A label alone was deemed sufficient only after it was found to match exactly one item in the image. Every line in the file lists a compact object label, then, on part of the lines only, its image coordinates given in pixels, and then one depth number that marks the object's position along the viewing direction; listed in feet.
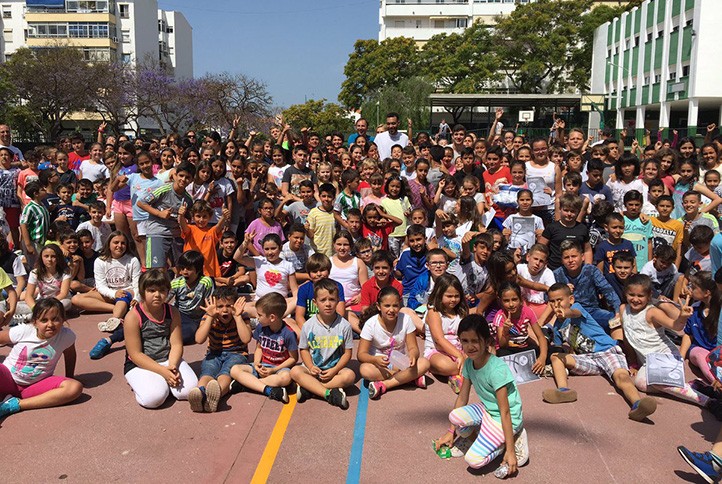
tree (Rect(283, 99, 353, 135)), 169.99
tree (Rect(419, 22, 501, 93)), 182.80
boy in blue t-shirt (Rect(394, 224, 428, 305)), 24.16
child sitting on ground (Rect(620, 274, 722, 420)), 17.84
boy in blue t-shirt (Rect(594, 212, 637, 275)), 23.25
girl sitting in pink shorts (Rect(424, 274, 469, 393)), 18.62
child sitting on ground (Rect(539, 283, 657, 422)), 17.58
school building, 113.60
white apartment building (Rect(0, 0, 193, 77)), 203.00
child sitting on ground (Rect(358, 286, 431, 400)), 17.93
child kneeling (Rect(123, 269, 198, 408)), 17.12
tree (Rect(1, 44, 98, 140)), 138.31
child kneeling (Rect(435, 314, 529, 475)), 13.41
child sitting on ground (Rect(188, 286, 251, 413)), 16.72
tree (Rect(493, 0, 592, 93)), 176.65
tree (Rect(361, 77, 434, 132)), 167.22
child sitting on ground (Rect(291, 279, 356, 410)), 17.58
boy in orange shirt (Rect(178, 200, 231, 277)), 25.48
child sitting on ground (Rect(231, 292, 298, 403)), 17.61
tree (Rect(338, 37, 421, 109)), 187.24
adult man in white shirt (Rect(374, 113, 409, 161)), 35.99
